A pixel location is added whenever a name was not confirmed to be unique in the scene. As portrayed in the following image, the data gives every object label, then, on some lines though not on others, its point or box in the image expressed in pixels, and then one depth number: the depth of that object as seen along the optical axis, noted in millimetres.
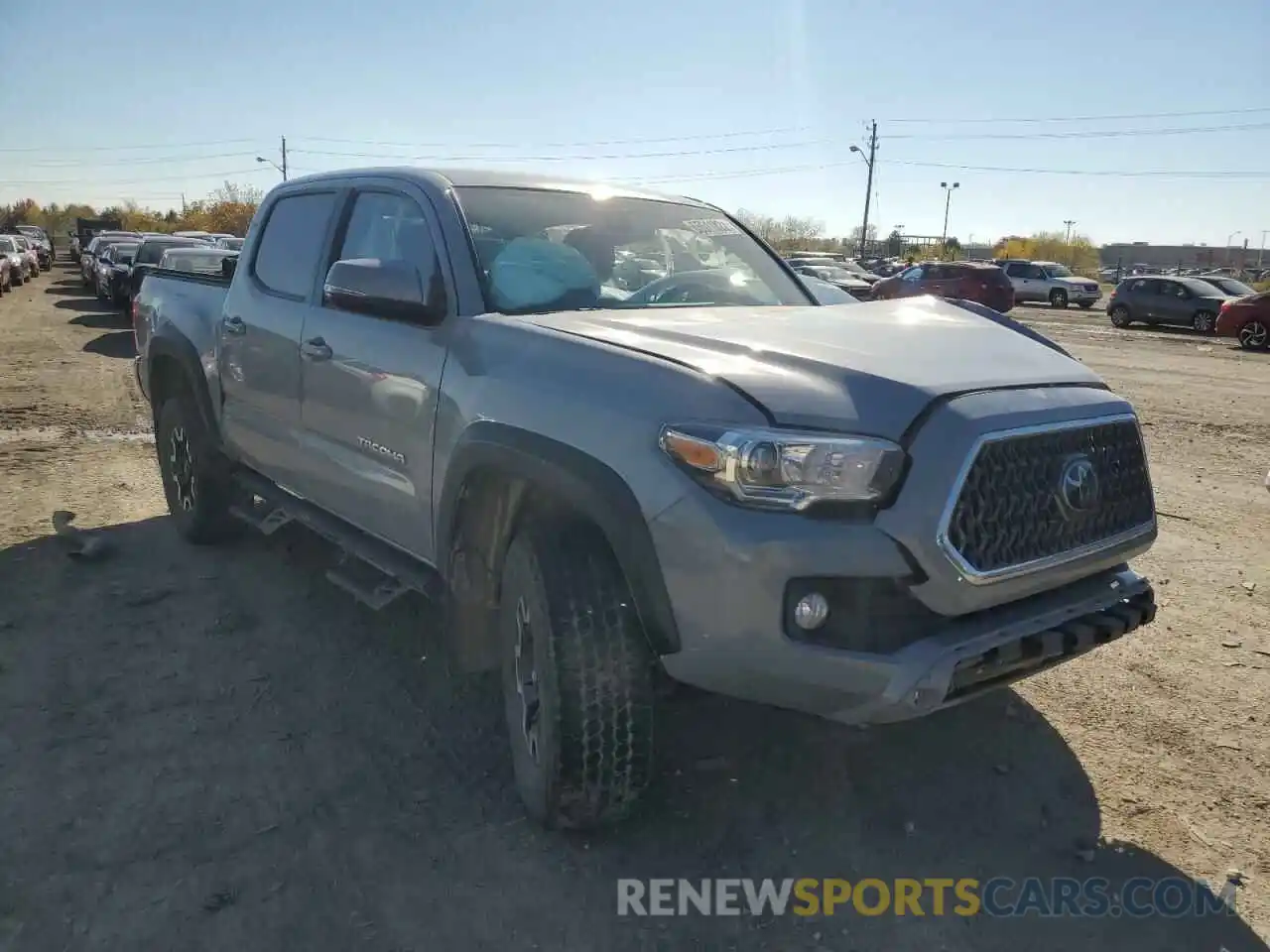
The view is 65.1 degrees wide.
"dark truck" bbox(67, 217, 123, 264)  49125
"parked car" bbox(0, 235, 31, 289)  29042
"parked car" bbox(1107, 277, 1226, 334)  25609
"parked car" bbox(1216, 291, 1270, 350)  20641
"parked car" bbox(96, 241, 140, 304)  20078
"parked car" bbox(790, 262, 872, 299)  22812
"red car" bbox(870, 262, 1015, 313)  26547
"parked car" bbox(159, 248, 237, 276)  13547
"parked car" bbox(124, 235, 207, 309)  18531
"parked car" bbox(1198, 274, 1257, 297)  26891
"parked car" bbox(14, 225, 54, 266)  43688
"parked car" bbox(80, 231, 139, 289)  25953
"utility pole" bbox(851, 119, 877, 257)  70000
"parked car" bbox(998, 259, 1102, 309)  36875
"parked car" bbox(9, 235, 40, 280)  34156
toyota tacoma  2395
